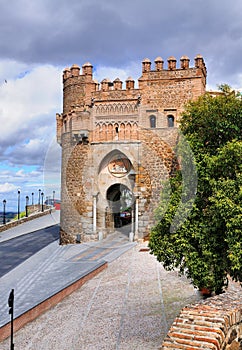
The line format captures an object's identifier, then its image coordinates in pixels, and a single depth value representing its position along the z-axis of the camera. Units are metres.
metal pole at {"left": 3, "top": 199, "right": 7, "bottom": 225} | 26.33
